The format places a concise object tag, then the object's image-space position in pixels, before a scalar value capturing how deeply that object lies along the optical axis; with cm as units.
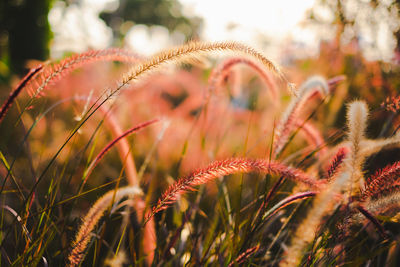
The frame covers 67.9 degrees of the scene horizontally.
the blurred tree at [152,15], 3459
